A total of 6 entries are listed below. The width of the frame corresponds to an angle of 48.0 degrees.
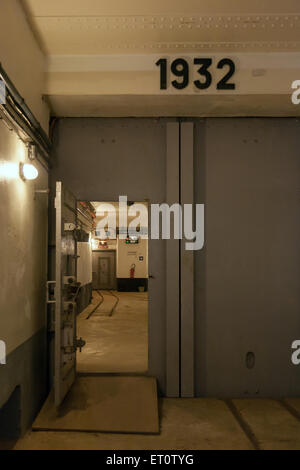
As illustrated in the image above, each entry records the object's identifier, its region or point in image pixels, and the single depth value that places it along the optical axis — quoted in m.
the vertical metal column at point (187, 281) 4.11
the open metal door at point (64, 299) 3.36
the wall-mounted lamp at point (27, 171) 3.10
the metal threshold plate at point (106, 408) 3.25
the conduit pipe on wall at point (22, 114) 2.60
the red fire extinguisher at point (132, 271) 16.83
